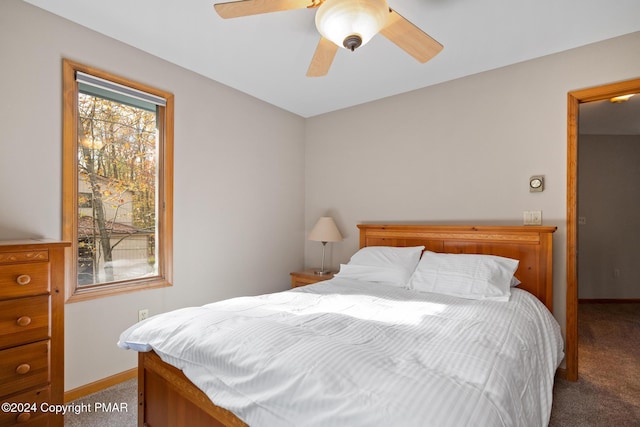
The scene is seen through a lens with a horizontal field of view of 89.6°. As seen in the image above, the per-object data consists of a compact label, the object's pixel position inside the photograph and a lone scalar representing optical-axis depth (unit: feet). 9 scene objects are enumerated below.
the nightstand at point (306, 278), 10.64
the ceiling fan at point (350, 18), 4.61
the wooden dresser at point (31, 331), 5.01
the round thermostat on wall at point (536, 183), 8.14
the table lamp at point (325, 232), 11.12
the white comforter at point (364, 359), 3.00
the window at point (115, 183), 6.99
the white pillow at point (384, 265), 8.46
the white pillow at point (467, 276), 7.08
